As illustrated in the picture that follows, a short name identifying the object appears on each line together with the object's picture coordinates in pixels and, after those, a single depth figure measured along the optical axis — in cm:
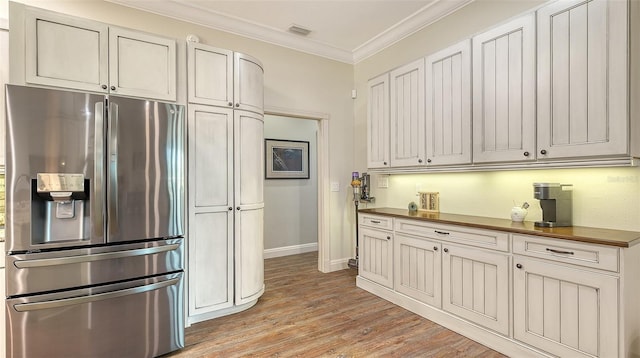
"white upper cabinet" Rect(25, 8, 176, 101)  213
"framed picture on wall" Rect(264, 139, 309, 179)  515
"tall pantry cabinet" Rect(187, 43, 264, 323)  271
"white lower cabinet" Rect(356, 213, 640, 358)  175
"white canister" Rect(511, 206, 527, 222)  243
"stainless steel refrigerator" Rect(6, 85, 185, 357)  181
